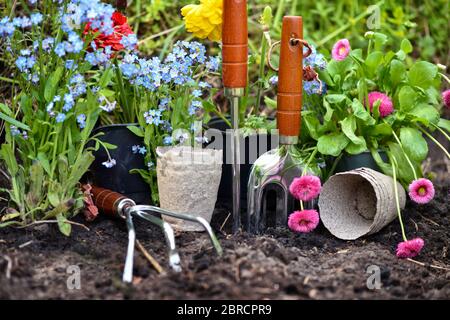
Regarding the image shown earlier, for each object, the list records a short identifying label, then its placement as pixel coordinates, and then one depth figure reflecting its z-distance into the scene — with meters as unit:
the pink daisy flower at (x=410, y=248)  1.66
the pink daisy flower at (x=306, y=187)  1.69
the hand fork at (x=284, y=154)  1.68
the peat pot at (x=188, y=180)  1.71
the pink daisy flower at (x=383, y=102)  1.78
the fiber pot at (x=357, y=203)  1.73
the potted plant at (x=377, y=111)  1.76
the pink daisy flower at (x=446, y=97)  1.80
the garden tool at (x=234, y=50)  1.66
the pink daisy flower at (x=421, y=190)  1.71
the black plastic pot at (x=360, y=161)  1.78
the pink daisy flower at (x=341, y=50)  1.82
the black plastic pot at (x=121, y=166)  1.76
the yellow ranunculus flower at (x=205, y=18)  1.73
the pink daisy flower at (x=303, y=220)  1.70
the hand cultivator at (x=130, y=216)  1.55
